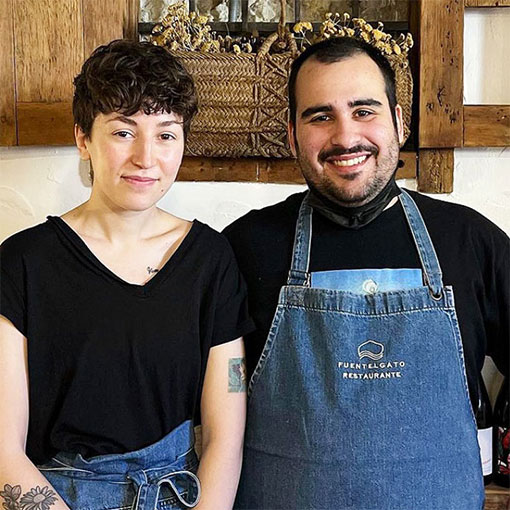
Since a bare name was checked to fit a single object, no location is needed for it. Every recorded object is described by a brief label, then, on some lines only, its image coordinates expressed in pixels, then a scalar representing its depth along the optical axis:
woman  1.33
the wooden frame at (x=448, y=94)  1.95
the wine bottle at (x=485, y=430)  1.86
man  1.39
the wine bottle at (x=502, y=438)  1.91
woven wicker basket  1.97
